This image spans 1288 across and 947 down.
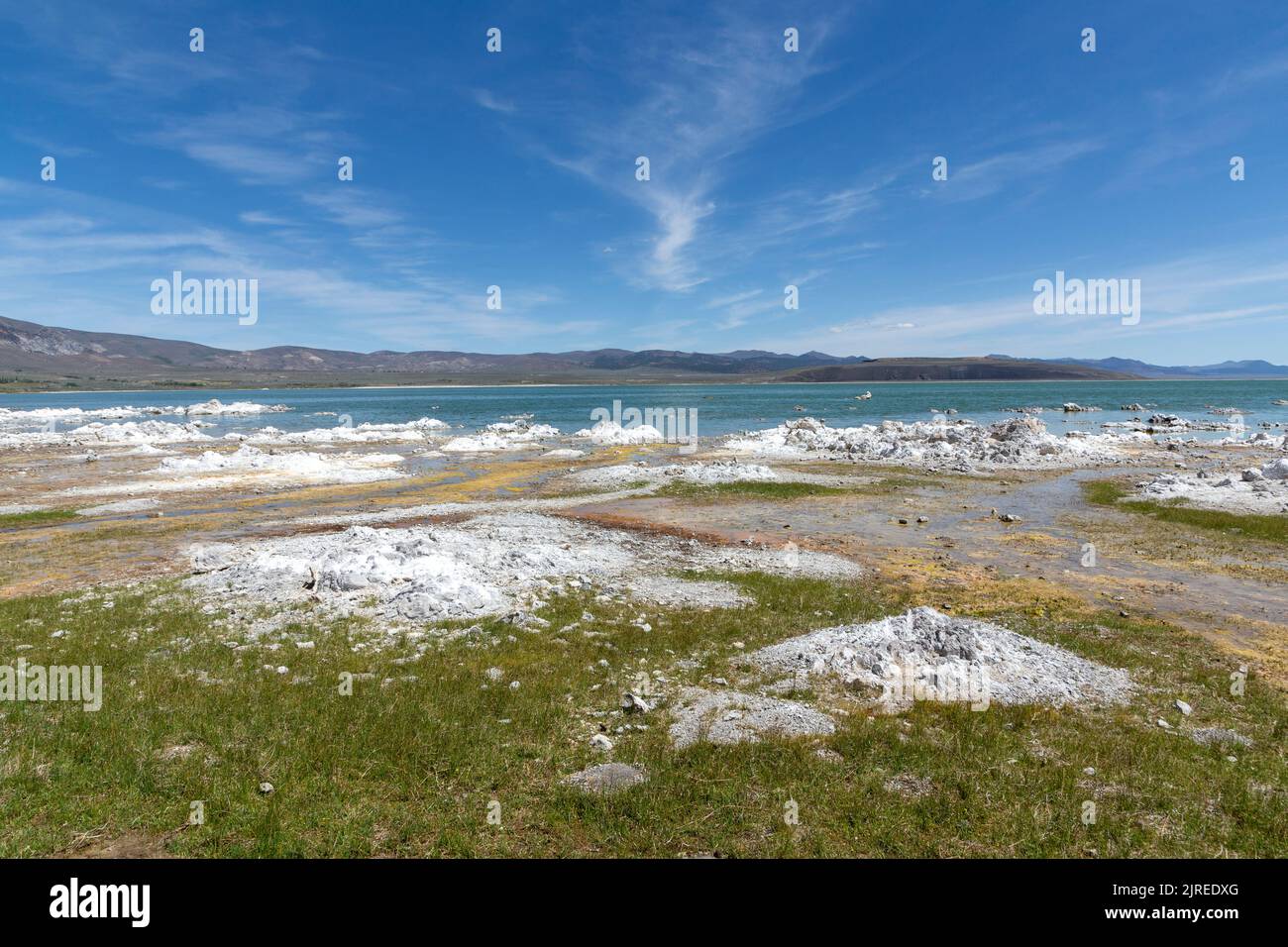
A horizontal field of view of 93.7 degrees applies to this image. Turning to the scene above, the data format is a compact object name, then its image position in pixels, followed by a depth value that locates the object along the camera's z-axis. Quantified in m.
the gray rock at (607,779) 8.76
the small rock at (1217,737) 10.16
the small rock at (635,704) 11.23
